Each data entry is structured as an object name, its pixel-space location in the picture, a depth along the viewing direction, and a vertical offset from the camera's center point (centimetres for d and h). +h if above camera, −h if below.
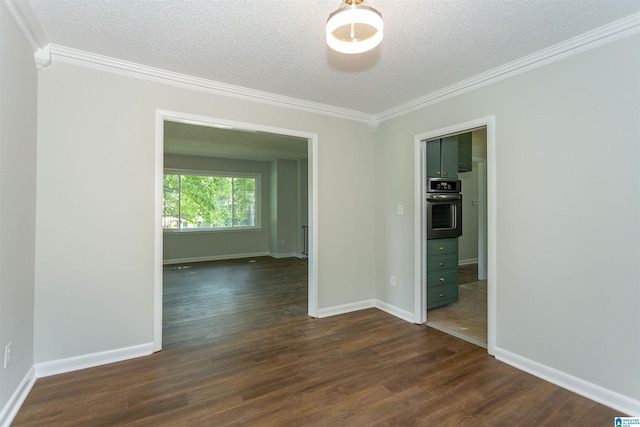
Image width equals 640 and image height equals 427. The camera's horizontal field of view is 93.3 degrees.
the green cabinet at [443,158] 364 +72
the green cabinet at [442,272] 369 -72
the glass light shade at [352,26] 141 +92
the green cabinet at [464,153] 418 +89
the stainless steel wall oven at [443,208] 359 +9
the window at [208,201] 719 +33
